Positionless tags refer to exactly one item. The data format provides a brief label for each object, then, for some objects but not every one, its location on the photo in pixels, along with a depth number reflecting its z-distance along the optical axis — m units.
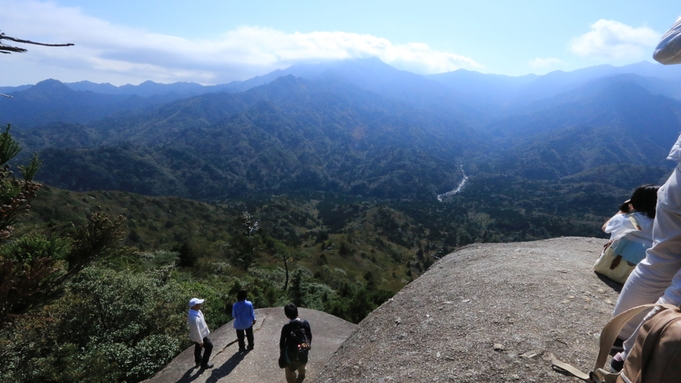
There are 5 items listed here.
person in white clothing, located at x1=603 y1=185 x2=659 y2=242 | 4.63
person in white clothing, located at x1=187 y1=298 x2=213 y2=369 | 7.55
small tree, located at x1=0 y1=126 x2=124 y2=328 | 4.40
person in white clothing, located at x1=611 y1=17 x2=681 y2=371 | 2.53
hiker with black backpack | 5.83
